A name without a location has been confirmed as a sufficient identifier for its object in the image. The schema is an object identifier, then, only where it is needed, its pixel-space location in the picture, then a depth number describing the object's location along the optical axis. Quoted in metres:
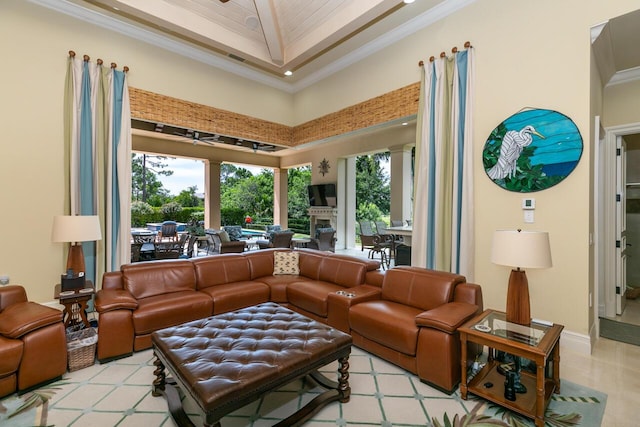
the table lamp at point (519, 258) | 2.19
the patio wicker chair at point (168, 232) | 7.41
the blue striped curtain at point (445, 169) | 3.67
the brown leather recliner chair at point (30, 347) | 2.21
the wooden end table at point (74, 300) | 2.90
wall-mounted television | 9.42
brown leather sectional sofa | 2.46
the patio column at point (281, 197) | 11.66
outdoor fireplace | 9.44
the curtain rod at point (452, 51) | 3.67
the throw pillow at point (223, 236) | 6.78
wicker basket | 2.63
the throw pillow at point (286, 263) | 4.52
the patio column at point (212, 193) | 10.06
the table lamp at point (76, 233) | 3.00
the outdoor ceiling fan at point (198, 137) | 6.12
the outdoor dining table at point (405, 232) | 5.39
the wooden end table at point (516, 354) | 1.96
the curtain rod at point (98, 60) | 3.85
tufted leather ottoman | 1.63
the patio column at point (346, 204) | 9.54
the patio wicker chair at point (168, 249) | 6.34
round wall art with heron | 3.04
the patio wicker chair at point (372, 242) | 7.13
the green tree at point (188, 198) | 14.65
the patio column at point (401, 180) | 8.12
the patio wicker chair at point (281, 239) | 6.50
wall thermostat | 3.25
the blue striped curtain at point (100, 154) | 3.85
